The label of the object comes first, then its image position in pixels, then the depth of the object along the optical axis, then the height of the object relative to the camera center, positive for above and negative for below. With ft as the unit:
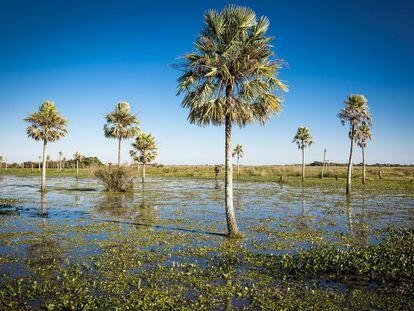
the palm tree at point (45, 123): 140.77 +16.09
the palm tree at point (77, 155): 320.91 +4.53
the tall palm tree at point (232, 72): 50.75 +15.17
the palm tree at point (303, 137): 230.89 +20.29
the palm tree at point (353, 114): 135.03 +22.32
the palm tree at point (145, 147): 212.64 +9.39
